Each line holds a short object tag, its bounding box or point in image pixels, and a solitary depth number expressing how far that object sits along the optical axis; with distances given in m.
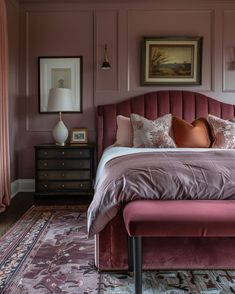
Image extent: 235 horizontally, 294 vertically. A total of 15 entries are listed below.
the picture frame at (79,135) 4.64
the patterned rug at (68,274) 1.94
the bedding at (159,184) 2.06
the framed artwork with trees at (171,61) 4.67
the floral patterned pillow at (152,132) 3.94
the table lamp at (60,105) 4.32
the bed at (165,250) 1.96
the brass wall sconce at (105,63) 4.55
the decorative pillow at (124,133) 4.26
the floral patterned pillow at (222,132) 3.87
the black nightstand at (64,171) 4.30
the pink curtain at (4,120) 3.71
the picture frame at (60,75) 4.73
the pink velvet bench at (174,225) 1.74
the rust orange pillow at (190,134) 4.00
